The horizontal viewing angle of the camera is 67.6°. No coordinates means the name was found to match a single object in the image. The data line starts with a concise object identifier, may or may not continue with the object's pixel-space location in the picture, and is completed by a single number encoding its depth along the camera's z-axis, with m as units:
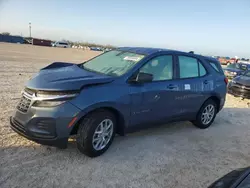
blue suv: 2.58
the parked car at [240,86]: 7.51
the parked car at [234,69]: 12.09
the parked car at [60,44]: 57.87
